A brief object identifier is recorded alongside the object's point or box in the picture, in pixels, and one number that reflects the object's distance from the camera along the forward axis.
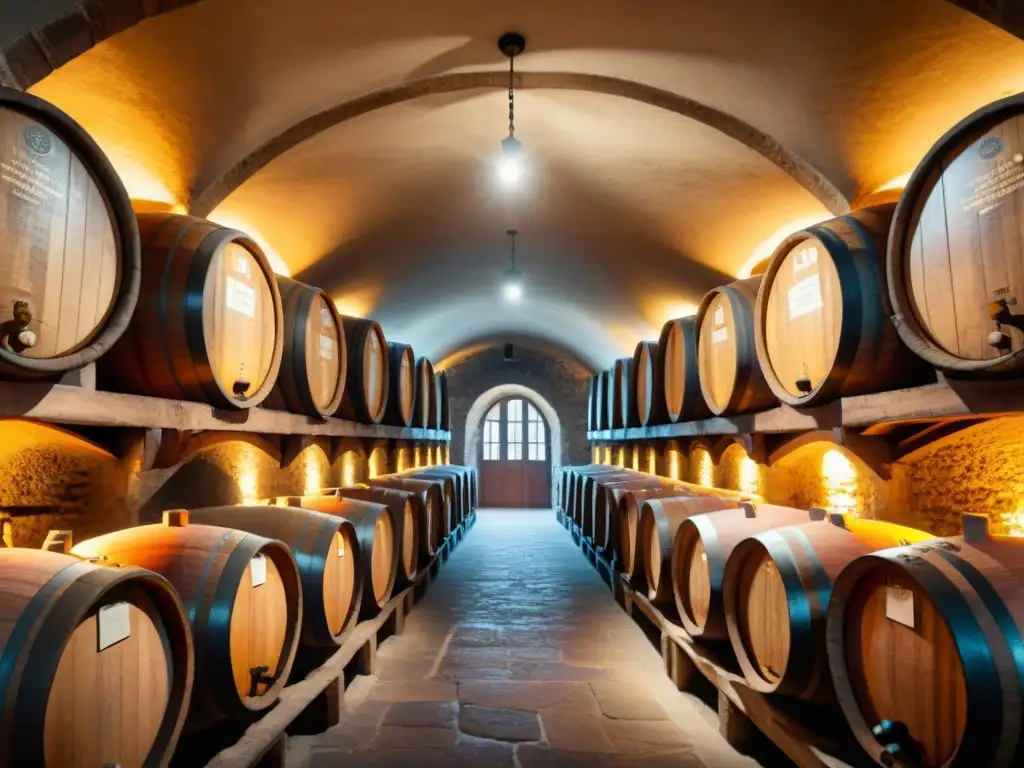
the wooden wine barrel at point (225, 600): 2.18
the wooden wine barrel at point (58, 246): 1.72
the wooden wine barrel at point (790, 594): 2.37
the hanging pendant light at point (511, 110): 3.57
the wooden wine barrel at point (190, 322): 2.57
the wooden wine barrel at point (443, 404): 10.55
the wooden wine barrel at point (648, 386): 5.91
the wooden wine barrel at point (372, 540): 3.95
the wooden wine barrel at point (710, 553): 3.22
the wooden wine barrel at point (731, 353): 3.86
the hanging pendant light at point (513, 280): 7.00
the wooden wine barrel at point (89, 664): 1.36
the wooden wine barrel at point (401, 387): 6.77
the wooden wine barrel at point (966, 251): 1.83
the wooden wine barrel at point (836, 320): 2.54
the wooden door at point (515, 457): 16.22
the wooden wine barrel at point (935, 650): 1.54
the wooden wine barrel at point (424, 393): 8.06
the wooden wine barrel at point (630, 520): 5.01
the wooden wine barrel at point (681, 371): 4.93
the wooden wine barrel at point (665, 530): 4.10
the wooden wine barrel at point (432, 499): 6.07
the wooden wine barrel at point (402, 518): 4.85
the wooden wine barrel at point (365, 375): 5.36
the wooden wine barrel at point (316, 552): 3.15
